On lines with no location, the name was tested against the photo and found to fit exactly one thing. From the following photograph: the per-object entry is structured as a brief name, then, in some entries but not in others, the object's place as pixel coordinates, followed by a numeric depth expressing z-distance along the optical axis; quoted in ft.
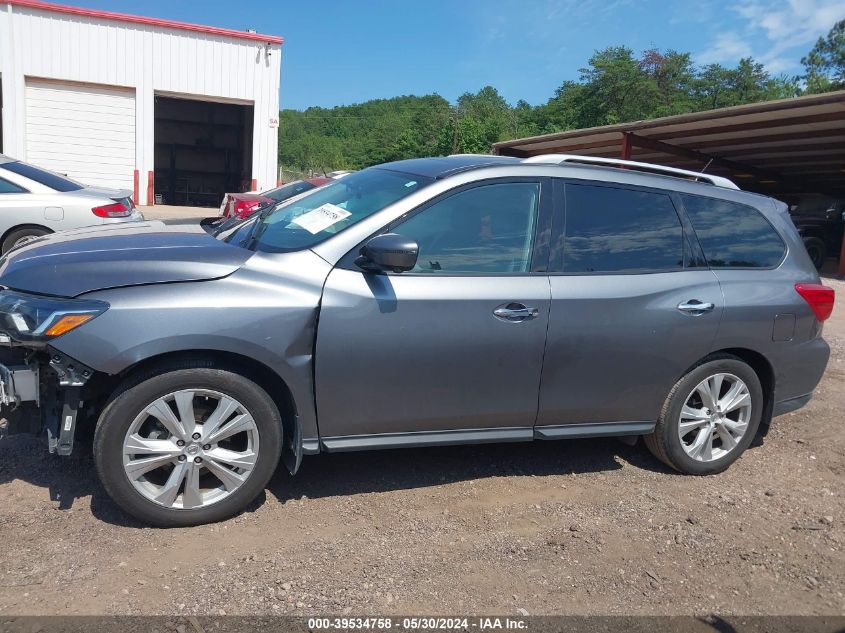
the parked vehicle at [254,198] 33.65
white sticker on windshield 11.88
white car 27.09
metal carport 38.40
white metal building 66.64
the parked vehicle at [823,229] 54.90
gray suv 10.12
